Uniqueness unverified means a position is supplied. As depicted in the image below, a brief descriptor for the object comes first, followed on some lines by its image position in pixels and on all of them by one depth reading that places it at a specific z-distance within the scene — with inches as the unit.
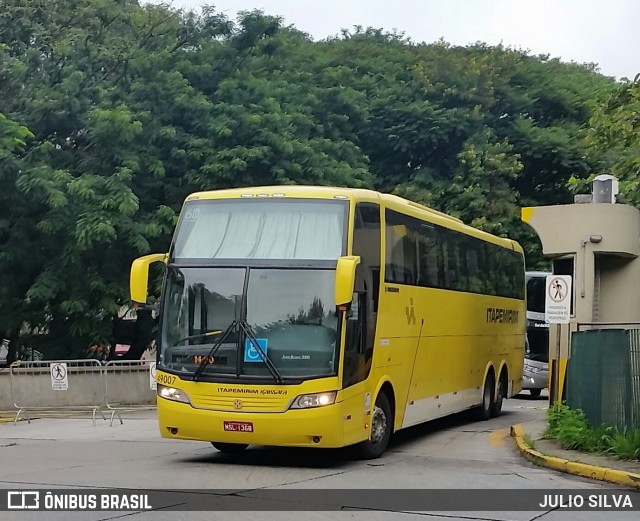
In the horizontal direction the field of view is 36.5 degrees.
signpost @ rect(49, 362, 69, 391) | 823.7
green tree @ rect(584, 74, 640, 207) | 666.8
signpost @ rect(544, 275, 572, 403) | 623.2
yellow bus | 482.9
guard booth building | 702.5
